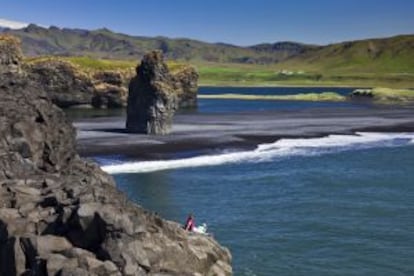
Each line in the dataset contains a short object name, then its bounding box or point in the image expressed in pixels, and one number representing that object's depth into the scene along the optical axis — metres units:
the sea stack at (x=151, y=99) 111.38
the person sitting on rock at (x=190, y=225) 41.09
